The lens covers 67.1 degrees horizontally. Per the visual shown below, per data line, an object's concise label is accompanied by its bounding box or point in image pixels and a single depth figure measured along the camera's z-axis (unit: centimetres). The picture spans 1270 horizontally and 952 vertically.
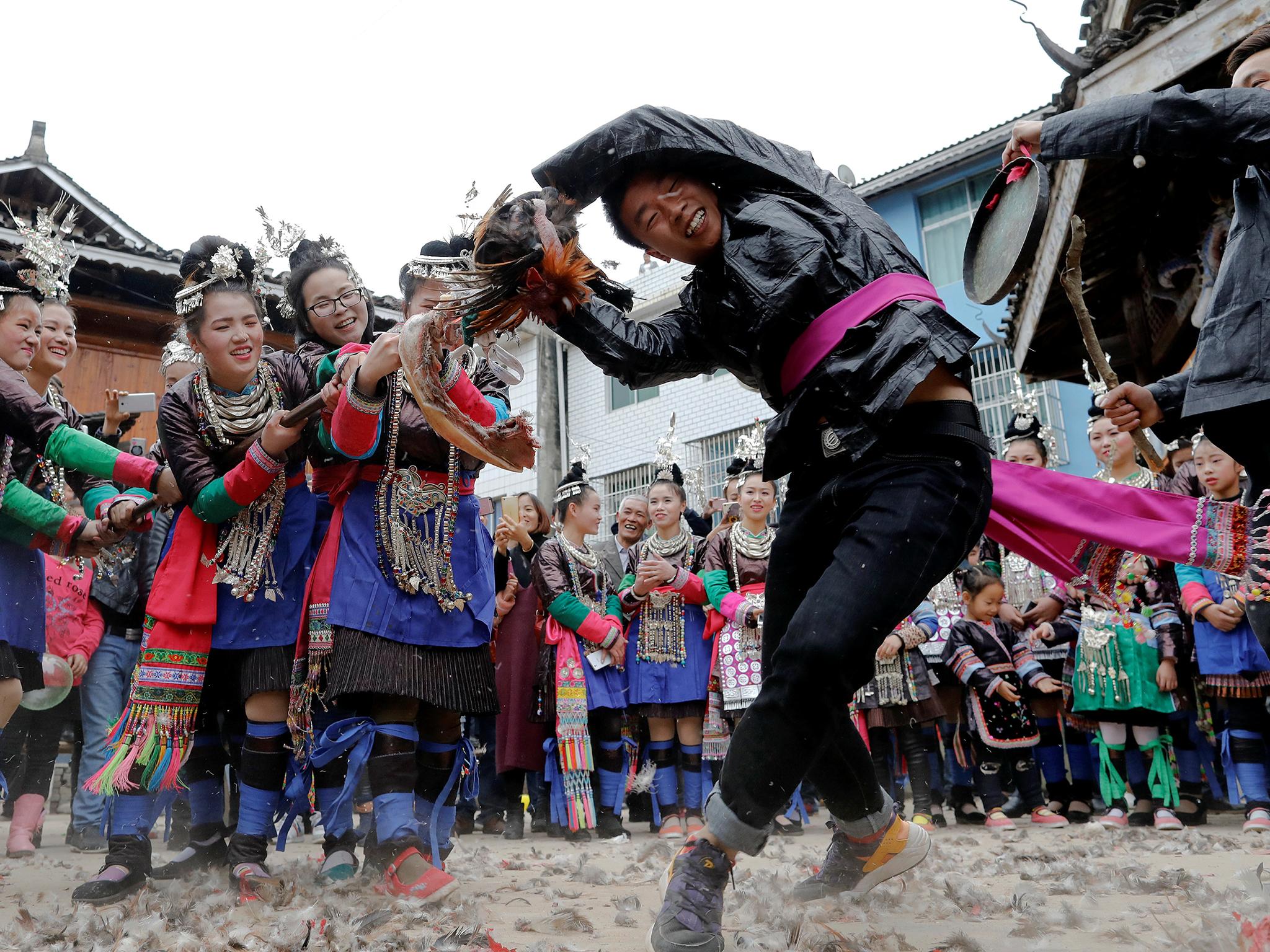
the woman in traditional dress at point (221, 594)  300
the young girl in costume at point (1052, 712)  586
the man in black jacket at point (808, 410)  205
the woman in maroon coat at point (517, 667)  612
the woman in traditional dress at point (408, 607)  284
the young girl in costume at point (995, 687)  573
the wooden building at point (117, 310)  1001
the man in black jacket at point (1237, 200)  228
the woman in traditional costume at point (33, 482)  322
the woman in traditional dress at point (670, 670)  577
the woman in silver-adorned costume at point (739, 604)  569
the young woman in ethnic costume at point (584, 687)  560
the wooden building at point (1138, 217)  483
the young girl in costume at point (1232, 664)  455
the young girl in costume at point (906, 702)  568
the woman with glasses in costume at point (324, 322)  330
